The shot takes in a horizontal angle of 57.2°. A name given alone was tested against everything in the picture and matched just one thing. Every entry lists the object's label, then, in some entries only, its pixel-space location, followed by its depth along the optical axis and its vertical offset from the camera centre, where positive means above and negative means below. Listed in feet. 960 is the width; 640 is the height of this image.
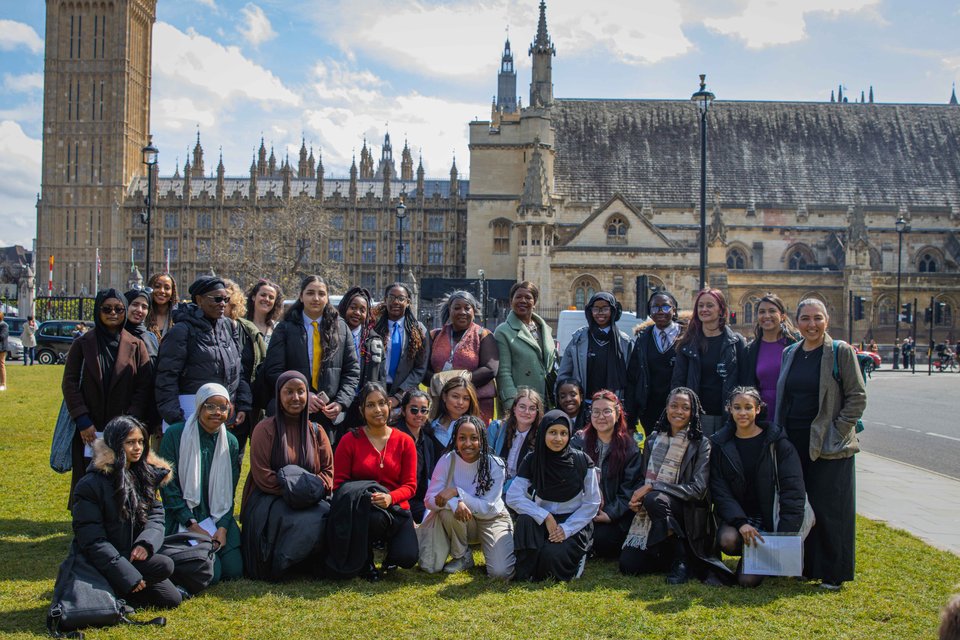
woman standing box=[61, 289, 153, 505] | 23.43 -1.65
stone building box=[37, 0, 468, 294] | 199.82 +30.10
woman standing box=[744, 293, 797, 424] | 23.88 -0.57
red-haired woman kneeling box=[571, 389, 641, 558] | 23.57 -3.83
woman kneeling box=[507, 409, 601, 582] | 21.81 -4.70
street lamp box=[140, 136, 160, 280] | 71.46 +13.11
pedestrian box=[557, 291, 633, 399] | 27.86 -1.04
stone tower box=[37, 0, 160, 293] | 220.64 +47.49
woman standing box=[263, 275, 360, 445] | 25.14 -0.98
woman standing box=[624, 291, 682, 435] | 28.09 -1.35
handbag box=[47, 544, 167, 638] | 17.34 -5.80
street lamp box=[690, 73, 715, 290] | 56.34 +13.21
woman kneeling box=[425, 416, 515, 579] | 22.33 -4.53
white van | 63.62 -0.06
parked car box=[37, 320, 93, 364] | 102.68 -3.24
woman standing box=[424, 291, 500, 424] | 28.12 -0.96
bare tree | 155.94 +13.26
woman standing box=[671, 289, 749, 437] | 25.23 -0.92
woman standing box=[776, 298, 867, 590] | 21.34 -2.56
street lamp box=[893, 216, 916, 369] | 125.18 +2.70
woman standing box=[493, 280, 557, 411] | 28.63 -0.90
